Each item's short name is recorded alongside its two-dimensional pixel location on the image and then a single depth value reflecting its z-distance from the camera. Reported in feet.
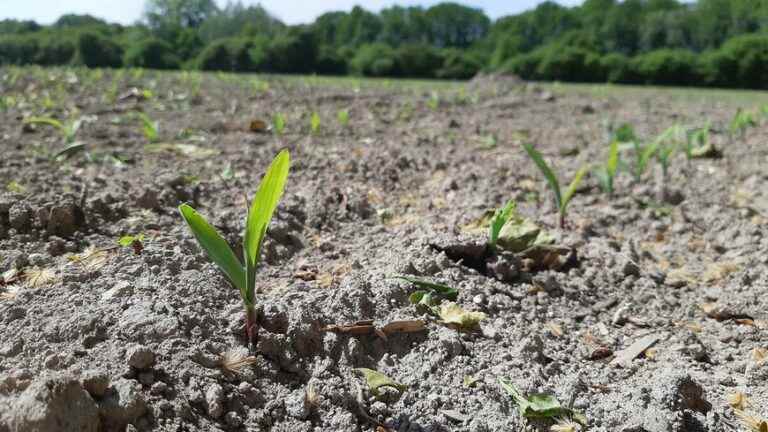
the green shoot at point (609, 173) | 1.78
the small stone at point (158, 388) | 0.78
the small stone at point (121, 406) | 0.73
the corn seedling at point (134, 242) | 1.12
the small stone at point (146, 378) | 0.79
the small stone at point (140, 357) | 0.80
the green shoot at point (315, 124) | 2.65
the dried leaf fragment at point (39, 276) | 1.02
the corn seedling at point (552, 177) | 1.51
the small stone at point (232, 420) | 0.79
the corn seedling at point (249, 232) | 0.81
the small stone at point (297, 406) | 0.82
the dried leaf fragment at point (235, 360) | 0.86
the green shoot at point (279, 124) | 2.56
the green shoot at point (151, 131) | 2.25
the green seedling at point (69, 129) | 2.10
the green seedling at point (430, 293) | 1.07
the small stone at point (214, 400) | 0.79
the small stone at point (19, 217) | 1.24
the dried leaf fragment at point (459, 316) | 1.03
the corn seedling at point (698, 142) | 2.38
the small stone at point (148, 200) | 1.43
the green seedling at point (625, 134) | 2.60
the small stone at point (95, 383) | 0.73
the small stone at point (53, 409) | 0.67
